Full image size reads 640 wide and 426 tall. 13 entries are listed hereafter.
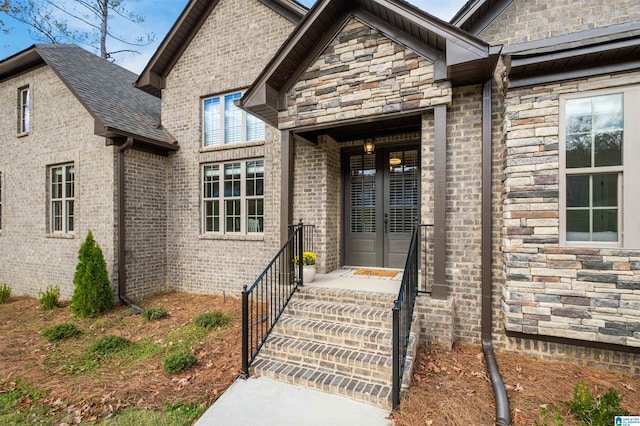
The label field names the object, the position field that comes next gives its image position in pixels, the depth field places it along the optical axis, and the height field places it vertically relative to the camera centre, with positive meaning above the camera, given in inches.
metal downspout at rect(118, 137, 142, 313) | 253.9 -21.2
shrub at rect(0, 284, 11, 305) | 291.1 -81.3
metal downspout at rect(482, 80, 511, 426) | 160.9 -4.6
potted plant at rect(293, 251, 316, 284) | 191.9 -35.9
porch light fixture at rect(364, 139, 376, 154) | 222.4 +49.9
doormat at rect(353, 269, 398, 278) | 209.3 -44.7
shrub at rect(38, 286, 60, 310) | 261.1 -78.0
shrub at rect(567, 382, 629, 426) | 98.9 -69.0
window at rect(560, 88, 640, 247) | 133.4 +20.5
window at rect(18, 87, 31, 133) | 314.0 +108.8
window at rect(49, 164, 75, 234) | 288.8 +13.5
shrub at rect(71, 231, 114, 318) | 232.1 -57.5
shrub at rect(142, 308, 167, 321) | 222.1 -77.3
